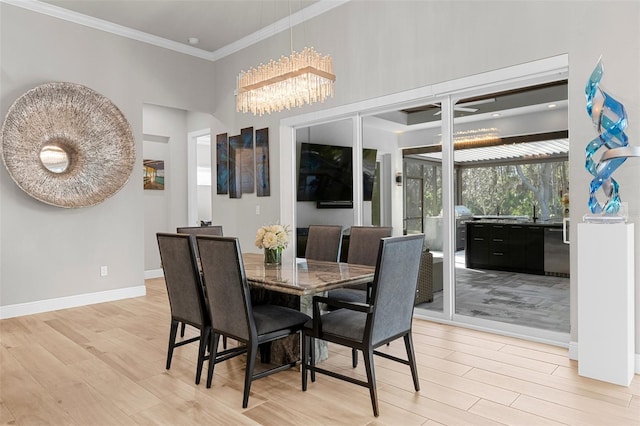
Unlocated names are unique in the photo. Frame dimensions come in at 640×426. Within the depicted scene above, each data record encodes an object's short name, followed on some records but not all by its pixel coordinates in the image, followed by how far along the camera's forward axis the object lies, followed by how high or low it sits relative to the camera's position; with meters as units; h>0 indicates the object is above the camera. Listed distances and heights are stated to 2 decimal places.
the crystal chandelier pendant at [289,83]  3.08 +0.93
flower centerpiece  3.19 -0.25
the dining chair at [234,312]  2.35 -0.60
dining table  2.49 -0.44
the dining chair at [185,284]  2.69 -0.49
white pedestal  2.65 -0.61
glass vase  3.26 -0.37
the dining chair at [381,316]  2.25 -0.63
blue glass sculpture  2.66 +0.40
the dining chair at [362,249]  3.39 -0.35
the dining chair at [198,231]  3.92 -0.20
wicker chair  4.25 -0.73
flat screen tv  4.77 +0.42
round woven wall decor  4.45 +0.72
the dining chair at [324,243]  3.89 -0.33
